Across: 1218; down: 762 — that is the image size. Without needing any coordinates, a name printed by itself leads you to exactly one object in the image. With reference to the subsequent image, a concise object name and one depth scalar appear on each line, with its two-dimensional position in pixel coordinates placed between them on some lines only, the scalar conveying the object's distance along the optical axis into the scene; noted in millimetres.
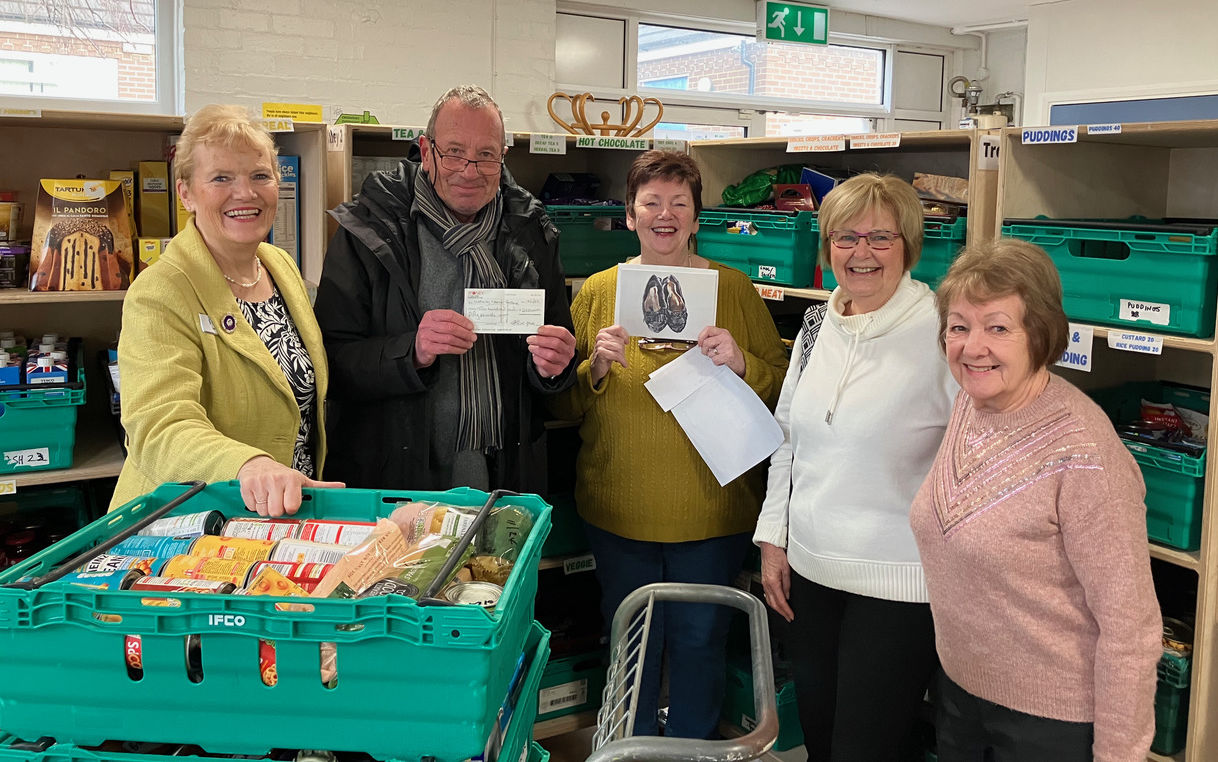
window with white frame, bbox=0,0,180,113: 5562
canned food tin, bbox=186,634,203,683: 1074
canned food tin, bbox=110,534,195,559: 1254
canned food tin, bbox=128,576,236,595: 1127
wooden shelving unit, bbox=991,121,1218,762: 2010
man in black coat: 2229
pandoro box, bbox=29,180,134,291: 2506
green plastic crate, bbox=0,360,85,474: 2479
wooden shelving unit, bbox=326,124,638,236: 2656
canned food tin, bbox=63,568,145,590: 1142
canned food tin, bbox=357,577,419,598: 1115
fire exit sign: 8203
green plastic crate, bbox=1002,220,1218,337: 1964
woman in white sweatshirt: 1962
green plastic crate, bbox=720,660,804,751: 3037
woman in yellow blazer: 1633
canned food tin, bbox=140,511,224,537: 1312
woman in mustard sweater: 2510
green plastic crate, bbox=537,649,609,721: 3051
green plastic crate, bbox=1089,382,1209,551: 2025
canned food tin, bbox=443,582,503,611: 1136
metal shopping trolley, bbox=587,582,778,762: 1170
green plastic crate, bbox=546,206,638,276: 3102
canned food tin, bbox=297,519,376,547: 1329
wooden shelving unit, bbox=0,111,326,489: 2559
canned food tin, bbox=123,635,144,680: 1072
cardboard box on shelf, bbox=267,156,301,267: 2695
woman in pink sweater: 1467
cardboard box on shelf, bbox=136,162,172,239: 2682
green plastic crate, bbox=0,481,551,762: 1045
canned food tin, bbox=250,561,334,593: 1183
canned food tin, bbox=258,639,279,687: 1070
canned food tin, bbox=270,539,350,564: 1231
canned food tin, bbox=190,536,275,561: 1237
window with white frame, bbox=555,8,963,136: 7562
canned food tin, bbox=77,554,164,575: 1173
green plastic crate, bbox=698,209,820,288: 2807
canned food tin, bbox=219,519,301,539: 1338
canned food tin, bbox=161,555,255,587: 1177
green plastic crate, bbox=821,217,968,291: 2381
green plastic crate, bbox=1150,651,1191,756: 2090
